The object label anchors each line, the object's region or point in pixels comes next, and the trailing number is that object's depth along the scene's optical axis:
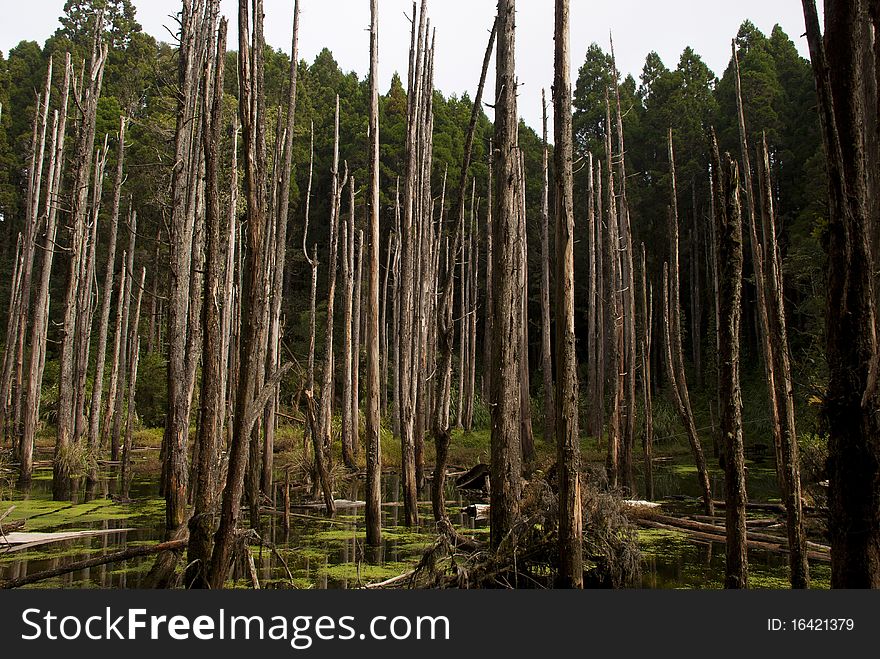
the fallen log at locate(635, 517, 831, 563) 7.20
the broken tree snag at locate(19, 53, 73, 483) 12.36
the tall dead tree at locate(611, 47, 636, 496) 12.23
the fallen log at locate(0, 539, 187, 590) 4.68
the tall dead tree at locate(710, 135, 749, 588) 5.42
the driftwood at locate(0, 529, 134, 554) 7.38
